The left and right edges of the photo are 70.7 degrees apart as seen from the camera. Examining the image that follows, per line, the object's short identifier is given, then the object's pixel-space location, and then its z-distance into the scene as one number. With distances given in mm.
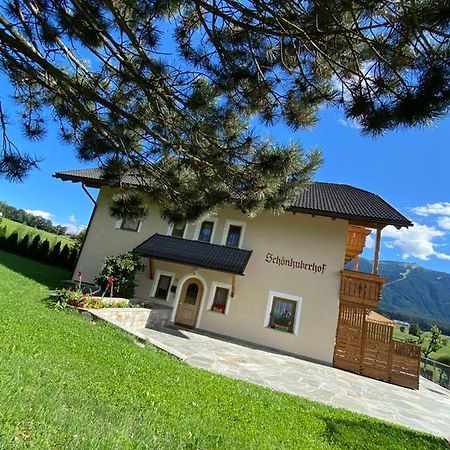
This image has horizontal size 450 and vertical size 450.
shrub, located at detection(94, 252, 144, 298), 11332
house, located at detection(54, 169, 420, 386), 11133
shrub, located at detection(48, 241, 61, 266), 19266
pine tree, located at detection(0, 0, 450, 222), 2932
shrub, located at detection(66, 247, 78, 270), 19422
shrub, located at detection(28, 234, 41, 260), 19297
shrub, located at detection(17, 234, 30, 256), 19606
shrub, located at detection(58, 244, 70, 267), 19345
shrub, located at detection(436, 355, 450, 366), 25961
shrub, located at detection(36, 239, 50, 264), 19219
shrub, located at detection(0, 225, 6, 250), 20062
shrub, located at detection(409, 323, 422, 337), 29297
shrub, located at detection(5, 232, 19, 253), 19922
